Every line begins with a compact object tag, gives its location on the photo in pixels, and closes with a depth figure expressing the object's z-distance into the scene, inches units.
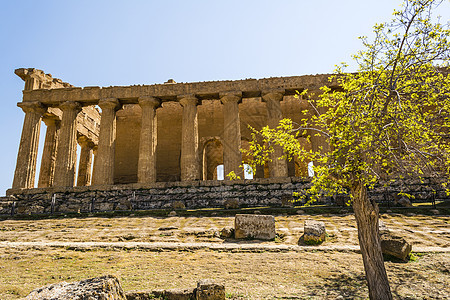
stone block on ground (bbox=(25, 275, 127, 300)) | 124.6
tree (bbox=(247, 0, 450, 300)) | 190.7
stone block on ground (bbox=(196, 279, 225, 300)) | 168.9
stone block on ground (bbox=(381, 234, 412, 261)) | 244.4
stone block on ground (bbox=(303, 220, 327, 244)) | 295.9
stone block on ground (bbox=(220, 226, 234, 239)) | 337.7
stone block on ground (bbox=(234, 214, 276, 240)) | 326.0
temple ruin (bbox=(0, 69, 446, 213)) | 635.5
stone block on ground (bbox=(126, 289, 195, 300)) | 170.1
